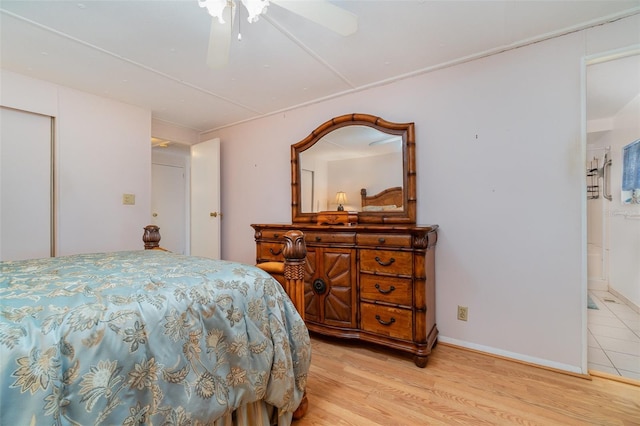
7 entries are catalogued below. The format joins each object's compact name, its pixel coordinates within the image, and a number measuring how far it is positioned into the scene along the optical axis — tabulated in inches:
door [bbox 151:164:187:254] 186.4
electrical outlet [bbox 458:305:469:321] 86.6
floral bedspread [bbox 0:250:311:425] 26.3
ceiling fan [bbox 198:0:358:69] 51.4
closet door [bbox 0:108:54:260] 93.0
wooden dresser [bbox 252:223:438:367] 77.6
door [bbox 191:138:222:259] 142.9
